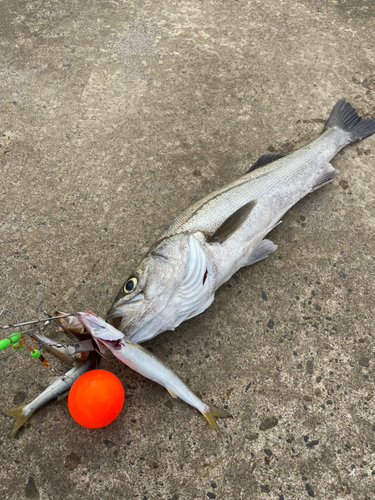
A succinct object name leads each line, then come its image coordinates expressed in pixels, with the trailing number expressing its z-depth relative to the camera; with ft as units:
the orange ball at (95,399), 1.18
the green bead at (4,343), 1.06
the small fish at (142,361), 1.22
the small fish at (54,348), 1.22
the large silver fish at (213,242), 1.43
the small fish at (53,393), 1.34
